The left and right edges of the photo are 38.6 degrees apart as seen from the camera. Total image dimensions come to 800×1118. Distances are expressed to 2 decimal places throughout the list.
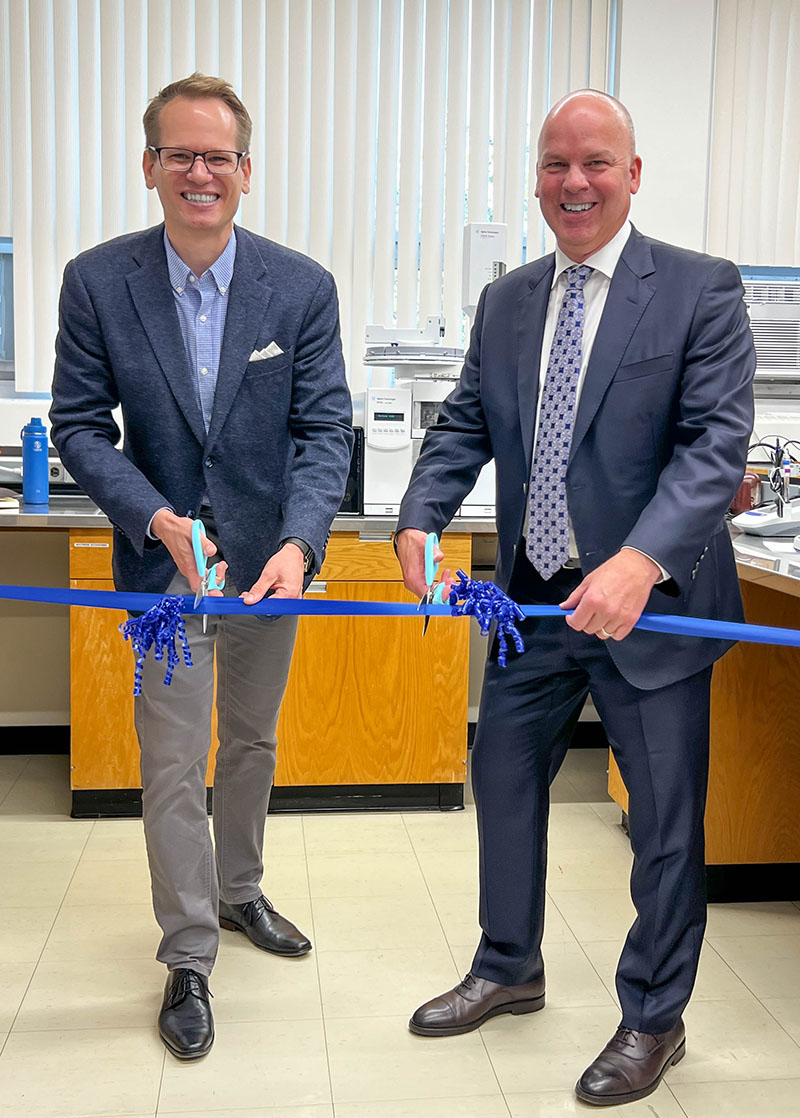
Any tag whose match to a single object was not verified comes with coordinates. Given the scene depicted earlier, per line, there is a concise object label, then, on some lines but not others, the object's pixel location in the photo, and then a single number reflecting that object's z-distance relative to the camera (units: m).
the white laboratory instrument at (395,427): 3.43
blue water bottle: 3.51
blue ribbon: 1.81
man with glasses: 2.09
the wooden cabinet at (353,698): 3.32
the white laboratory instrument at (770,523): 2.73
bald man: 1.84
